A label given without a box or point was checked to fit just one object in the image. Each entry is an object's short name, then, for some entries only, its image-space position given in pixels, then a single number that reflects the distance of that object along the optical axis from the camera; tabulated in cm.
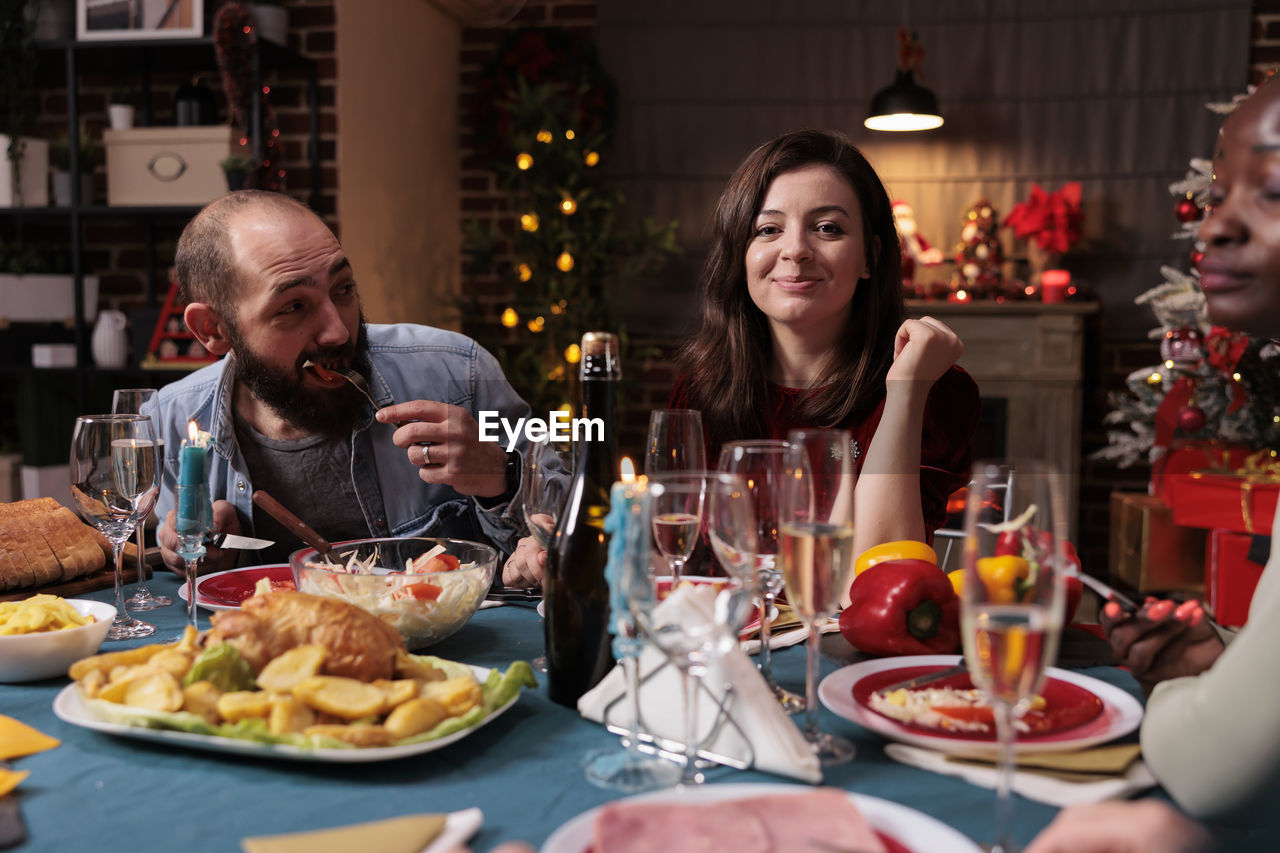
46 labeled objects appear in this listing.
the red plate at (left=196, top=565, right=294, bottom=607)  131
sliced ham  63
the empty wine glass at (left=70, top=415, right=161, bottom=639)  125
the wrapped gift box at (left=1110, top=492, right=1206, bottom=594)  391
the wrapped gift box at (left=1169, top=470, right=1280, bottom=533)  331
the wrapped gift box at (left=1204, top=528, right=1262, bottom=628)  336
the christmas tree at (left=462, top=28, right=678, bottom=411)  432
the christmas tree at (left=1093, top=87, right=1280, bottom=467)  349
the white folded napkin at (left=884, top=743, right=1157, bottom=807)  74
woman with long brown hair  193
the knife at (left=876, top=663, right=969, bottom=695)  95
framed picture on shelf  340
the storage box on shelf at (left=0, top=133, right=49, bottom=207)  360
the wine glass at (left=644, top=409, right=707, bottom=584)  116
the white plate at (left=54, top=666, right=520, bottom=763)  78
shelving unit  346
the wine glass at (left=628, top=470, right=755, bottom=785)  73
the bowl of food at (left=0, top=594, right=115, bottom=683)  100
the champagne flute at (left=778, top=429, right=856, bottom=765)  82
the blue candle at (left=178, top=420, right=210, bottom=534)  117
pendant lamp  410
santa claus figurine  439
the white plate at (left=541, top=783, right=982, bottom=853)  65
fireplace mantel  435
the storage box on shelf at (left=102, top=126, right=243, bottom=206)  342
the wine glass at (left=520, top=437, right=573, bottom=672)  116
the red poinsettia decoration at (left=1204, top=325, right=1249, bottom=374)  341
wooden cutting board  140
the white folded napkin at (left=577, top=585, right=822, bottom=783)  76
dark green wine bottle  97
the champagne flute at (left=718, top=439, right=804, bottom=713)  91
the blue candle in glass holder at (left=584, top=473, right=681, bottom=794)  74
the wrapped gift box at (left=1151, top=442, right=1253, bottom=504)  361
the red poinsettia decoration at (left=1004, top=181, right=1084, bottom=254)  435
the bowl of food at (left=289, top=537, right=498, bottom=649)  107
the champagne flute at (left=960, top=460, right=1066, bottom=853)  63
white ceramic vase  356
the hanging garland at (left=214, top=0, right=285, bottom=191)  329
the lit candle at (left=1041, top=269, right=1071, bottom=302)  431
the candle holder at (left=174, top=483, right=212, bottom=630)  117
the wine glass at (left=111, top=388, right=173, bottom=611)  136
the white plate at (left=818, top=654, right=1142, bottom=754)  81
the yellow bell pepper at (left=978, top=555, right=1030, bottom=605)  64
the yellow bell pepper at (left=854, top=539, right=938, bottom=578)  127
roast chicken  87
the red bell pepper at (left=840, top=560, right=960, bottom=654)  110
